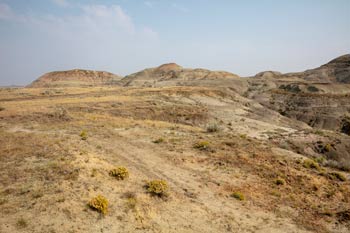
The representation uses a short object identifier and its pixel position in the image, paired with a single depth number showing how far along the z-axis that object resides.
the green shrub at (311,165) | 19.22
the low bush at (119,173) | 13.82
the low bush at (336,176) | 17.89
